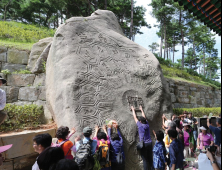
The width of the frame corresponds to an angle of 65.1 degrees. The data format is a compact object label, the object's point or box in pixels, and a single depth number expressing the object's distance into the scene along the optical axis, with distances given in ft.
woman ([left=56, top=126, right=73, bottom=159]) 7.78
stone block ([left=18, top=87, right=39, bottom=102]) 19.08
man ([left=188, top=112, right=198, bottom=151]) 17.77
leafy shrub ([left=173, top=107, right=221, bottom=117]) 28.74
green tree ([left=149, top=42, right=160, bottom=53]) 108.49
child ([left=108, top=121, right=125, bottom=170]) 9.95
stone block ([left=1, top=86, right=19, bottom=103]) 19.21
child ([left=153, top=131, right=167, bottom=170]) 10.59
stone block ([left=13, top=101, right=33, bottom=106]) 18.96
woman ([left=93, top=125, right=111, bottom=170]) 9.47
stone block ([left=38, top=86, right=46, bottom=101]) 18.85
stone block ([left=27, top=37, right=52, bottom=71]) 22.47
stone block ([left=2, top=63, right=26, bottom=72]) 22.31
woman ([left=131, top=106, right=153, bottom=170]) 11.68
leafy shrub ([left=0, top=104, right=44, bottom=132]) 13.09
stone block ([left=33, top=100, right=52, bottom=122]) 15.99
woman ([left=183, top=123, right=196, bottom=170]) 15.09
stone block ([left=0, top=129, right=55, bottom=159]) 10.68
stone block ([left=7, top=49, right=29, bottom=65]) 22.72
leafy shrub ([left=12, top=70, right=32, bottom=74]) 20.91
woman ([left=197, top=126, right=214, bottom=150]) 10.77
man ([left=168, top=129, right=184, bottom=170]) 9.85
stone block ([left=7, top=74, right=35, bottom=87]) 20.06
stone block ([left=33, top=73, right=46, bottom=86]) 19.83
